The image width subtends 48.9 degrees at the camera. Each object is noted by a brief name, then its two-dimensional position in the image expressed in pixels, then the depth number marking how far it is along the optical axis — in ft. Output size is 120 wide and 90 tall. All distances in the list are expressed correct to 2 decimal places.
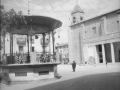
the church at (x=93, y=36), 109.09
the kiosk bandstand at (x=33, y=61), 32.53
